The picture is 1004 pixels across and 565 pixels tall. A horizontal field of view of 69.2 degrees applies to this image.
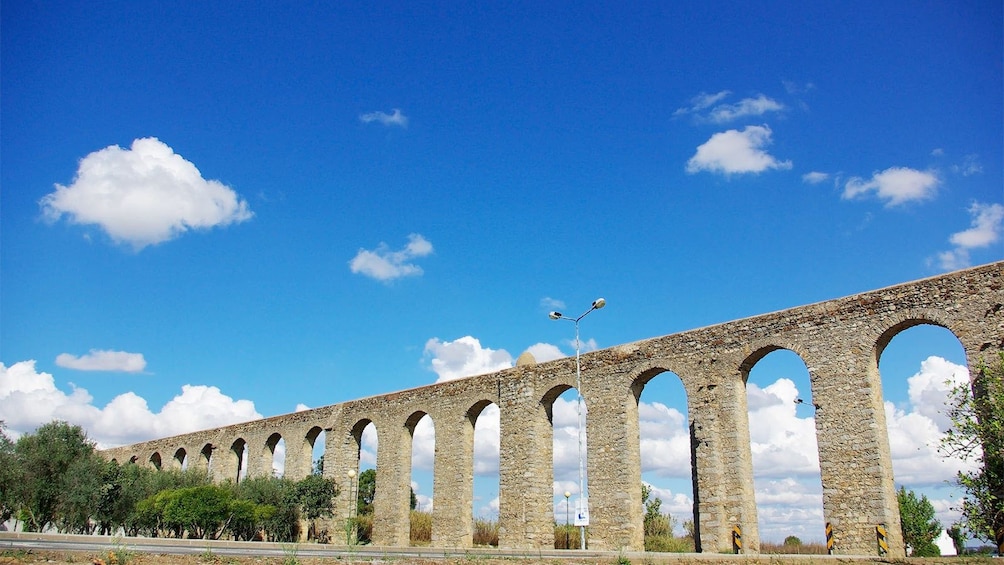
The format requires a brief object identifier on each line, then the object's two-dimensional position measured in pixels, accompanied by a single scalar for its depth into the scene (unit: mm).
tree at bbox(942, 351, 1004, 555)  14742
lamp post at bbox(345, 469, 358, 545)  30012
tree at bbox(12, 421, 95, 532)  33094
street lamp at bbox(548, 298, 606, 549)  20969
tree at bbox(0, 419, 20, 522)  32469
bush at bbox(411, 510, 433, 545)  30703
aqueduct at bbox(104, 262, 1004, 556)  17297
